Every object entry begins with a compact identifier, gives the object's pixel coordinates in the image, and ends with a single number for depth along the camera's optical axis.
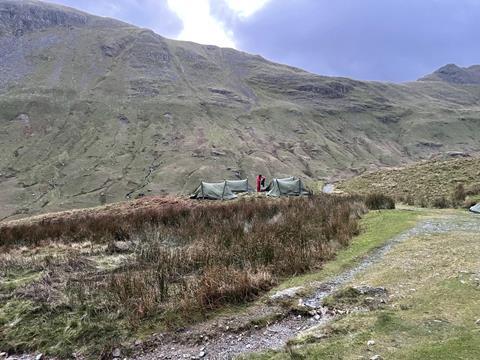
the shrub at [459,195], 23.66
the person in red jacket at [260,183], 36.55
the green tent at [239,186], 33.89
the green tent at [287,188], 32.34
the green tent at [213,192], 32.03
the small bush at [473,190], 24.91
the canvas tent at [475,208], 20.23
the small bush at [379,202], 22.70
